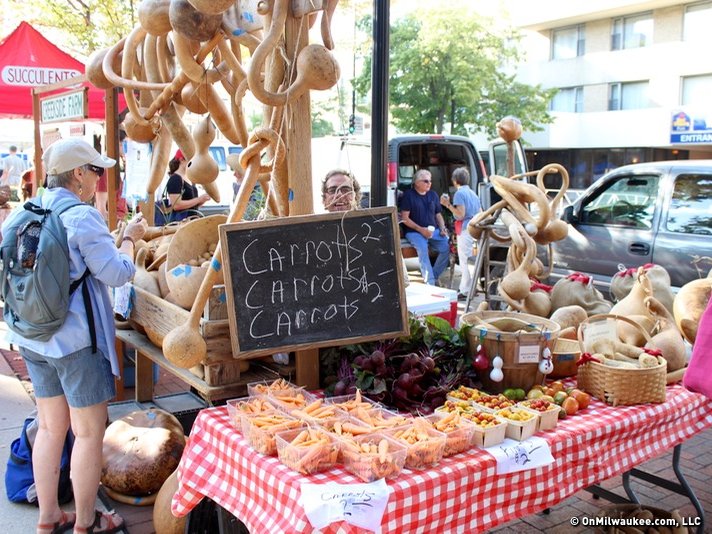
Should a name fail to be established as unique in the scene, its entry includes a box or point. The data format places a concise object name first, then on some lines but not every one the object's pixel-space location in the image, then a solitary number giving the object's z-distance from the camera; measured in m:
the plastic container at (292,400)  2.26
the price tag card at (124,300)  3.32
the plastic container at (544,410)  2.31
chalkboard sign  2.42
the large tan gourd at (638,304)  3.27
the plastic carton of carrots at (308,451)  1.93
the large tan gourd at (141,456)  3.34
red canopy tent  6.71
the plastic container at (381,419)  2.15
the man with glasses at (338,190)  3.44
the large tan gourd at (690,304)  3.35
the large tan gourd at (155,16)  2.90
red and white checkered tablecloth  1.90
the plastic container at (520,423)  2.22
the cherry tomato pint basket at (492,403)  2.34
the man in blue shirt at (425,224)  8.74
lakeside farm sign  4.51
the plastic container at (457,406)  2.31
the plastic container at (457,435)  2.09
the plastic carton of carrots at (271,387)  2.42
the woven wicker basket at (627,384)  2.60
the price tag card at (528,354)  2.60
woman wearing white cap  2.74
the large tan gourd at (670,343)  3.02
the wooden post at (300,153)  2.67
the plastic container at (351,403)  2.29
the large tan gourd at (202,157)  3.44
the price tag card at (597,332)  2.96
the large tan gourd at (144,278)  3.18
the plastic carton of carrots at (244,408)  2.22
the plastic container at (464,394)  2.45
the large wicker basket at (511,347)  2.60
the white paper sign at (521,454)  2.12
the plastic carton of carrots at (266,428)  2.05
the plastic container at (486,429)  2.15
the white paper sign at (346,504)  1.77
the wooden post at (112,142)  4.17
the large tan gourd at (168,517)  2.92
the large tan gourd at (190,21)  2.78
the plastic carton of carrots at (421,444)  1.99
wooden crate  2.57
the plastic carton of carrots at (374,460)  1.89
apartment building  23.19
